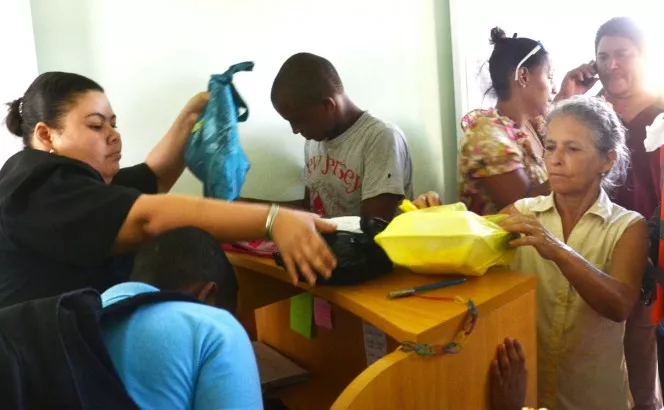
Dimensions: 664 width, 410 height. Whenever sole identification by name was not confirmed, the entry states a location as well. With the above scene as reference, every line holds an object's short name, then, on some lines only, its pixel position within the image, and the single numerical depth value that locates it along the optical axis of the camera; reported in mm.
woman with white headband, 1591
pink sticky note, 1452
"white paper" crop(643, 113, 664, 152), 1124
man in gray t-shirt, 1730
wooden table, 820
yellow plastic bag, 949
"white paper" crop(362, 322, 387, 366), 1257
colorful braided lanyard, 825
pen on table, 956
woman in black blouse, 1056
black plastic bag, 1028
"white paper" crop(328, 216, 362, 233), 1131
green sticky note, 1494
